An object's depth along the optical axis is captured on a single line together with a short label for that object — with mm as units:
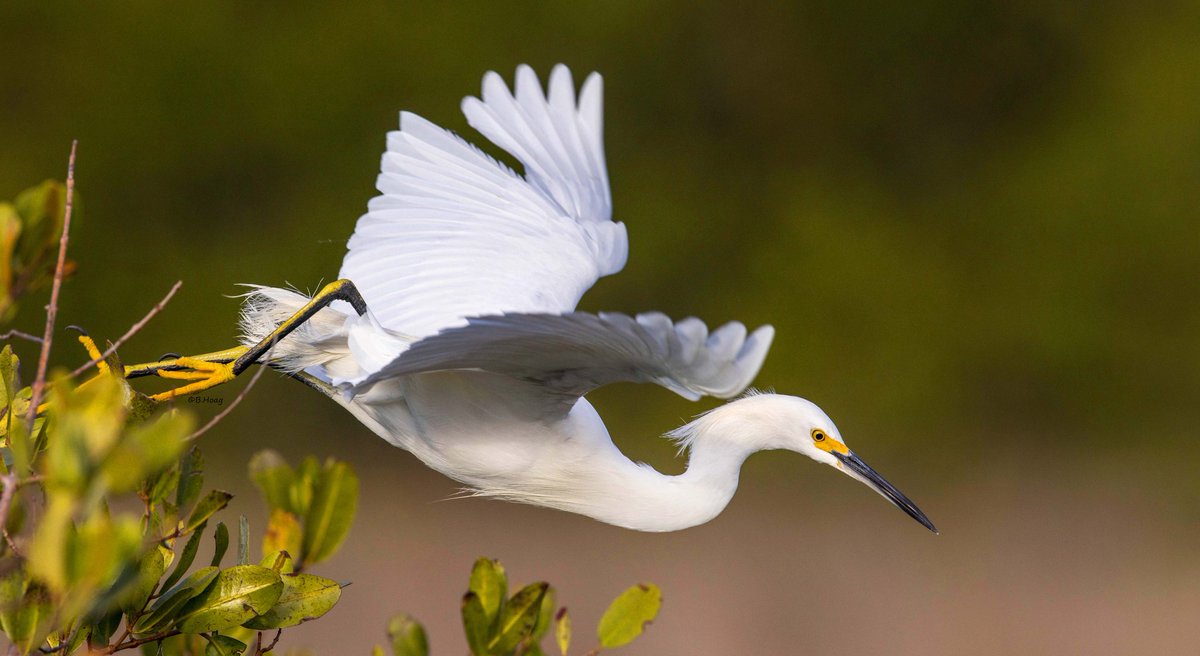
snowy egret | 12239
